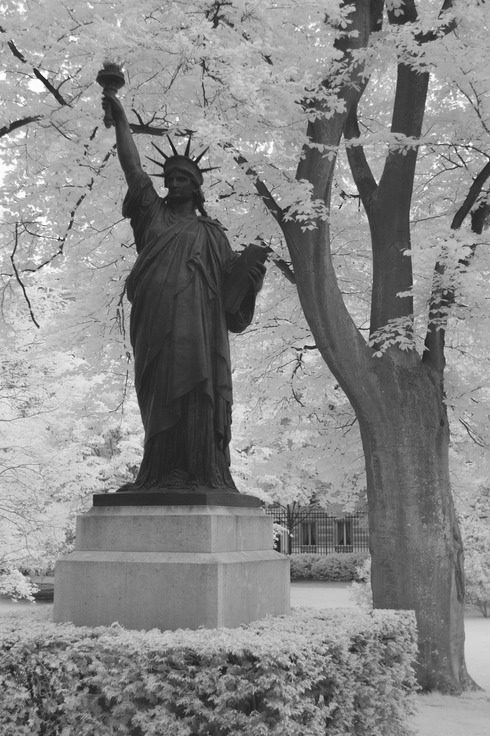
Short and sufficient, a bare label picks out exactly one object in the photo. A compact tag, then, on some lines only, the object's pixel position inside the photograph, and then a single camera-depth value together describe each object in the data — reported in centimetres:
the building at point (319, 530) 3475
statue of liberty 523
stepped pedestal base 459
